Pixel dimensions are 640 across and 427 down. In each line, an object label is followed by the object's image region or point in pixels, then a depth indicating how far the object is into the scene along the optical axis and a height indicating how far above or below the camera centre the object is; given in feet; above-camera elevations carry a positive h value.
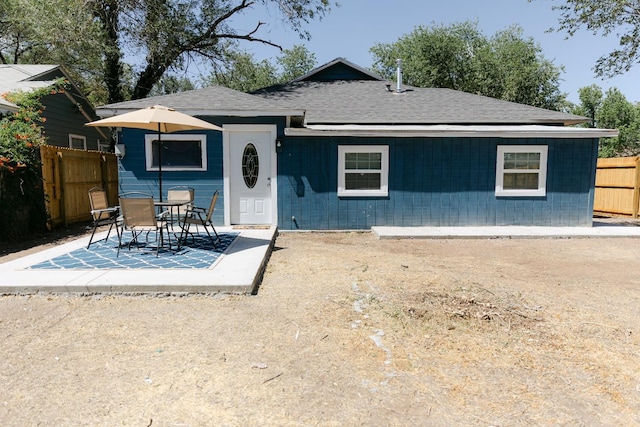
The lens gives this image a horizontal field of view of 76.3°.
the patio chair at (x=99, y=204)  21.02 -1.67
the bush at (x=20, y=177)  25.61 -0.28
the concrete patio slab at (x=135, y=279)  14.80 -4.03
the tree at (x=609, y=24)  38.09 +14.61
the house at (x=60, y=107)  40.32 +7.19
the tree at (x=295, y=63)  116.57 +31.90
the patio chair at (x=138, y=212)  18.69 -1.80
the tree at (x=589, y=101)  100.01 +18.25
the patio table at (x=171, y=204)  19.89 -1.53
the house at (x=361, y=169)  30.09 +0.43
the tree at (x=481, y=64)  89.51 +25.13
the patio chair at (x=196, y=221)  21.11 -2.50
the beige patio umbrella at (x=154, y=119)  18.24 +2.50
